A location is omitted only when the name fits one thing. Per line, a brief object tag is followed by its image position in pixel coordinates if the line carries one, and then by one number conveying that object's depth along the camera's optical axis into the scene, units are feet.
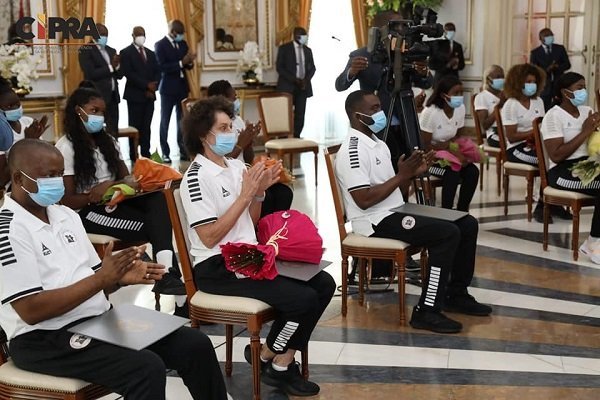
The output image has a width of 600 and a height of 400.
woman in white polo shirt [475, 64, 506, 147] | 26.95
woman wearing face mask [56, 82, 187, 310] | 15.56
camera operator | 18.88
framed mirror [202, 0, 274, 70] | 37.73
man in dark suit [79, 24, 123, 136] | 31.14
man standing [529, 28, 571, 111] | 36.88
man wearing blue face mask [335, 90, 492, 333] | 14.85
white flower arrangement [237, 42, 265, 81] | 37.78
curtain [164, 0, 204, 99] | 35.99
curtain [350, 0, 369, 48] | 42.65
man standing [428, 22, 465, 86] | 38.17
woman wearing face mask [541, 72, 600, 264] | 19.50
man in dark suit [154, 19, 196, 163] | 34.83
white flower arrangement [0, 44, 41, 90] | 28.86
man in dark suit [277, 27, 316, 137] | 37.65
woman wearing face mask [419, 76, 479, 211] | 21.77
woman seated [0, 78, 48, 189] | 17.84
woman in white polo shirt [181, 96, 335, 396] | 11.73
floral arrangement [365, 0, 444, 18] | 40.06
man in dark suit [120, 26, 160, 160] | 32.81
